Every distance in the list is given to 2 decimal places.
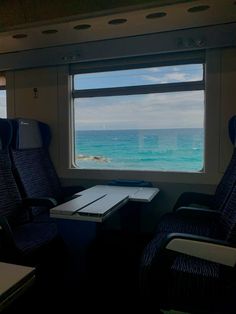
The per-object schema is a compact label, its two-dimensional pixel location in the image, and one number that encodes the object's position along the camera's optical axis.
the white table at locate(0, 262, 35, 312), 0.79
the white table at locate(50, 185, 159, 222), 1.82
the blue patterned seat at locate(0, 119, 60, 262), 1.88
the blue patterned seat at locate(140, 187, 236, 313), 1.39
